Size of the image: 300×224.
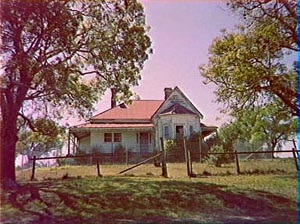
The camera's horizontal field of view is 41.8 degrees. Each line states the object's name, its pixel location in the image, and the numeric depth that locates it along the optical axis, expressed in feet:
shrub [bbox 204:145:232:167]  30.31
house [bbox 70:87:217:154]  42.98
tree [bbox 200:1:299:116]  21.11
